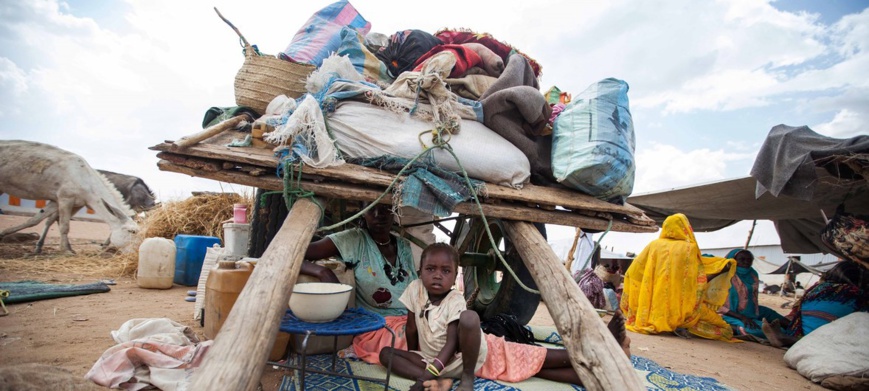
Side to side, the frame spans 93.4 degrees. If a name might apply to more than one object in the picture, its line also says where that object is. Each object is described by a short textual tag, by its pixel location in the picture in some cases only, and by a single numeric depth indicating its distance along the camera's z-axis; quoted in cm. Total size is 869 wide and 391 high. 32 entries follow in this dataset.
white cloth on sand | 211
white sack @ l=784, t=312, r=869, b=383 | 364
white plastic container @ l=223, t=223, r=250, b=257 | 340
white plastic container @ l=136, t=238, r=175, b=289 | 528
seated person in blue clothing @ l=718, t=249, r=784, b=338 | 614
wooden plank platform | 201
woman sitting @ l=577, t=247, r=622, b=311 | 784
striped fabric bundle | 356
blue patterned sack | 236
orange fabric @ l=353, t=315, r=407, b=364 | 254
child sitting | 209
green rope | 215
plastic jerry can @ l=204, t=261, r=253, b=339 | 238
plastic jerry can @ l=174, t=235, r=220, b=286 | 591
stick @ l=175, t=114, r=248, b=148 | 194
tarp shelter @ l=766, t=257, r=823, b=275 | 1330
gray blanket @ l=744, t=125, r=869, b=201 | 402
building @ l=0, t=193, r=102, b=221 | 1831
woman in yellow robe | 571
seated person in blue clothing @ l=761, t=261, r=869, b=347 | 467
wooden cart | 124
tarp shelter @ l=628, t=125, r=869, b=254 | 407
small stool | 176
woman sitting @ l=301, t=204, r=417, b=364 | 265
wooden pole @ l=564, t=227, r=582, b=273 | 1039
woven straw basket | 290
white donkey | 773
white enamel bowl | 189
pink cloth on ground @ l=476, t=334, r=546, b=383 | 235
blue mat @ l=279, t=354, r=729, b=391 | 214
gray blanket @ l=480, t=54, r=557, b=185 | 248
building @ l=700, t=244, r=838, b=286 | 1567
